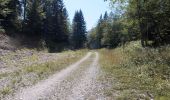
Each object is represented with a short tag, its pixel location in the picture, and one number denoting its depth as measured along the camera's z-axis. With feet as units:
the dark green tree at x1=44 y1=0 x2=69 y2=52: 97.78
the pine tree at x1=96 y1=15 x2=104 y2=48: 155.87
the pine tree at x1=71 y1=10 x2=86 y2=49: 132.56
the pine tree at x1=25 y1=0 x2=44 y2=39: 84.11
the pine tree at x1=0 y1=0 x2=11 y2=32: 45.15
